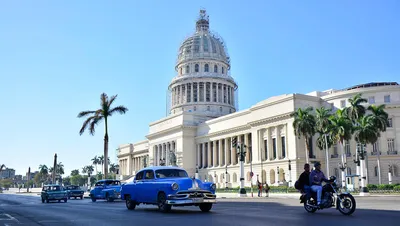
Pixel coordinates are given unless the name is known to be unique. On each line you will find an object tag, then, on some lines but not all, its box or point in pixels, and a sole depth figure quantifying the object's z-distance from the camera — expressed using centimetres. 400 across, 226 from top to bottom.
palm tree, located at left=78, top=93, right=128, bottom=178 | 4891
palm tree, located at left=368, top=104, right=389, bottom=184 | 5356
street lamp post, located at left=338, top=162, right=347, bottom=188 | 5132
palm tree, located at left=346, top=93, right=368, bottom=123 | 5531
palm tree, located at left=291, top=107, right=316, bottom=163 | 5847
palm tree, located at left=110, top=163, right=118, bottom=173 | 17785
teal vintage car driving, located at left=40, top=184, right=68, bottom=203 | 3675
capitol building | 6412
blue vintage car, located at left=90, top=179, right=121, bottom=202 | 3391
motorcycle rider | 1463
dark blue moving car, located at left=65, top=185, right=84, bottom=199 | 4769
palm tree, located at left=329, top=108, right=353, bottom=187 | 5356
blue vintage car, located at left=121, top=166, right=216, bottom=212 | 1667
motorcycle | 1389
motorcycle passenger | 1514
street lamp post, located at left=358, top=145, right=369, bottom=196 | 4064
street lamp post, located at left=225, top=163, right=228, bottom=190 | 8304
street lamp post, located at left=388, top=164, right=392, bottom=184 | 5738
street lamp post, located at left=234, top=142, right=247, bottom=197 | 4718
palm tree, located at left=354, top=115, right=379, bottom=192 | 5259
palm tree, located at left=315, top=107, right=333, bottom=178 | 5638
